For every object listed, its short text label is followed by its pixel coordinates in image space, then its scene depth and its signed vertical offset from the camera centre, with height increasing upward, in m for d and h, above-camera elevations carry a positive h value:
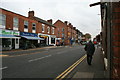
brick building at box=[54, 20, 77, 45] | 42.50 +5.05
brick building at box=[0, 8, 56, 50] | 15.33 +2.40
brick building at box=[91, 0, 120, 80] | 0.92 -0.03
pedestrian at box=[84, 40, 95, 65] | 5.89 -0.60
